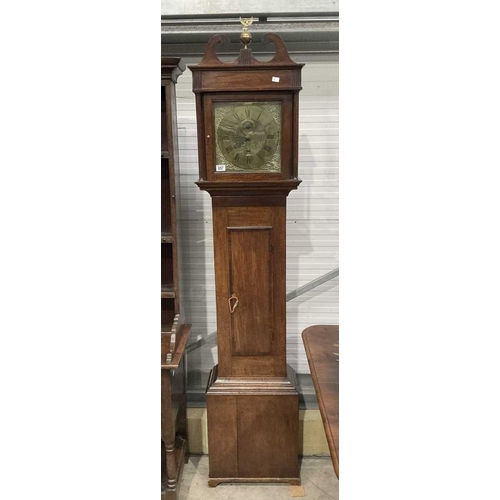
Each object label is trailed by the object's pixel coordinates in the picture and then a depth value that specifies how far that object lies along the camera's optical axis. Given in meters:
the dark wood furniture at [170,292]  1.83
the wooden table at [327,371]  1.17
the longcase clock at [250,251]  1.77
